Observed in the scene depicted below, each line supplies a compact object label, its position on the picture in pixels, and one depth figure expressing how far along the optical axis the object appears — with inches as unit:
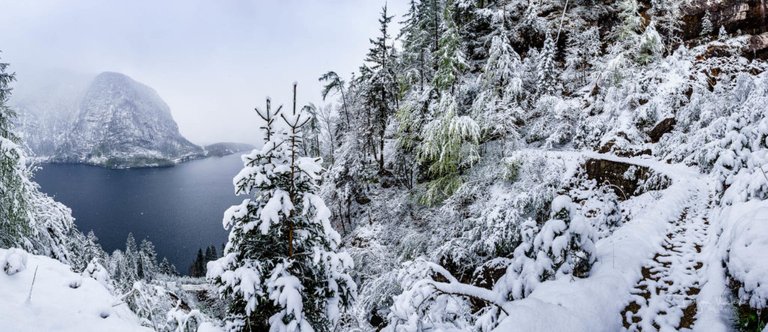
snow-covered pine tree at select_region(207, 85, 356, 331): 190.1
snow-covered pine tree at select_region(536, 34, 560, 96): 815.0
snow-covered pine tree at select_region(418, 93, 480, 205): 609.0
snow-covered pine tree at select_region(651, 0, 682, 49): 840.2
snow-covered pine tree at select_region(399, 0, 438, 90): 985.5
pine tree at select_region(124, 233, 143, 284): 2358.5
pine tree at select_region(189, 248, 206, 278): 3011.8
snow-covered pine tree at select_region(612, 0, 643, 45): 841.0
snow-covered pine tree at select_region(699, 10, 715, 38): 802.2
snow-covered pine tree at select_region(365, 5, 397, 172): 891.4
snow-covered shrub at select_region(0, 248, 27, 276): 186.5
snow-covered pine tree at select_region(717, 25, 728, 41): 736.1
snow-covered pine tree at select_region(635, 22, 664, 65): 765.3
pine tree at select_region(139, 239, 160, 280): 2549.2
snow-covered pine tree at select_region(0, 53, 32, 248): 343.6
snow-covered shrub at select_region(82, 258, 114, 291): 260.2
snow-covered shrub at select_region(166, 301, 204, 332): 191.5
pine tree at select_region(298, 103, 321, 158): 1269.7
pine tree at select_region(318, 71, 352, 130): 1120.2
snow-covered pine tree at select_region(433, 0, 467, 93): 686.5
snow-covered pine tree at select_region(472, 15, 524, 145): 639.1
